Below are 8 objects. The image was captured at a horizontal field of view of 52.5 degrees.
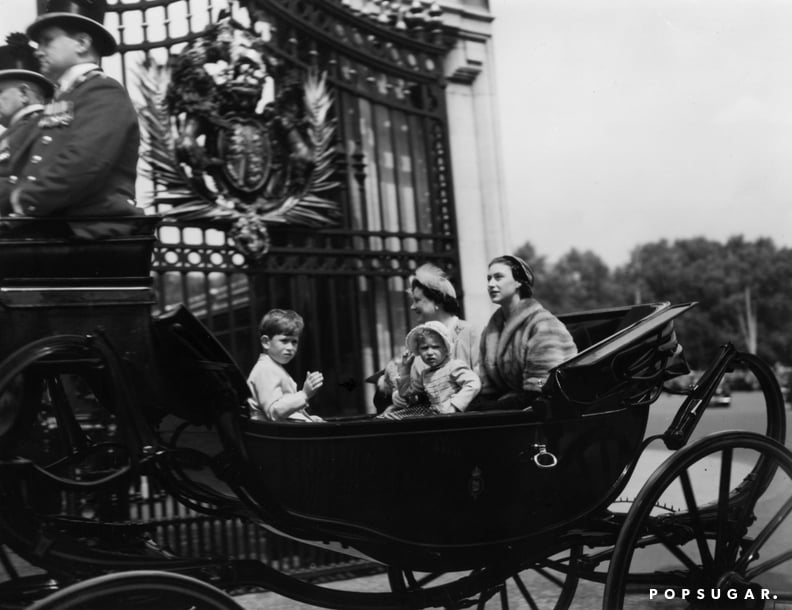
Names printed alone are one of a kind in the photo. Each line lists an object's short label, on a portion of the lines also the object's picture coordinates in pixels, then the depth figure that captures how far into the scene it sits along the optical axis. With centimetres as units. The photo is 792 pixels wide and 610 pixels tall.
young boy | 295
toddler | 312
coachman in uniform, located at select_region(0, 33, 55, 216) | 284
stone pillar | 621
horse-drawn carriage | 222
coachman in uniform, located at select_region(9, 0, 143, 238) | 248
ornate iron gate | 488
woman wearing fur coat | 314
